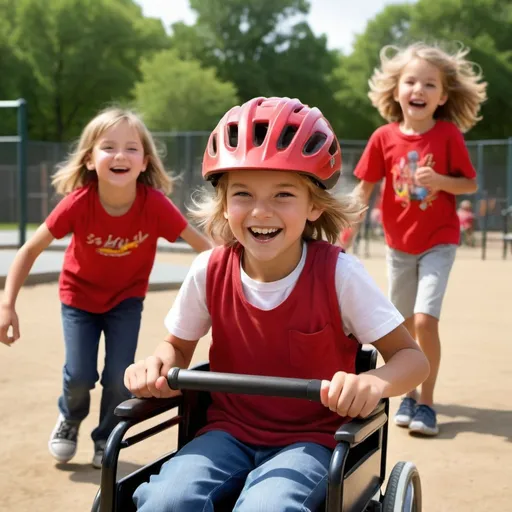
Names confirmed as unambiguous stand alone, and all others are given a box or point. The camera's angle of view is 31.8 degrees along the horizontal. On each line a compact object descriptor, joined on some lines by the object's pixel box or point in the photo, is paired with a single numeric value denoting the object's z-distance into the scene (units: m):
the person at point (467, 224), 19.58
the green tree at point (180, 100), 42.22
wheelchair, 2.08
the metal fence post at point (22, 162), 12.27
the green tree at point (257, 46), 52.50
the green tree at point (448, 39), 43.66
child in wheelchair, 2.38
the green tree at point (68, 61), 46.00
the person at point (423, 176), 4.68
